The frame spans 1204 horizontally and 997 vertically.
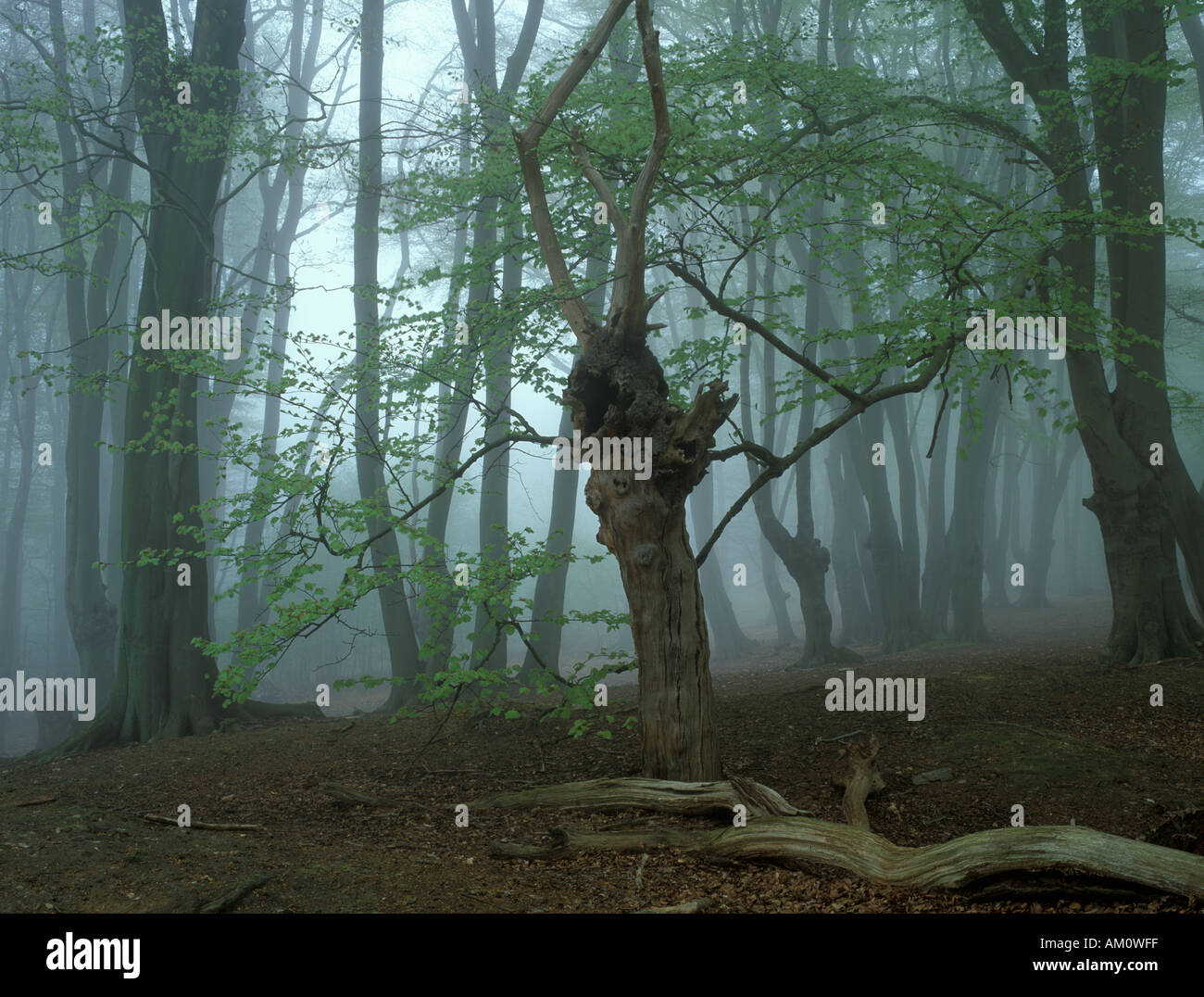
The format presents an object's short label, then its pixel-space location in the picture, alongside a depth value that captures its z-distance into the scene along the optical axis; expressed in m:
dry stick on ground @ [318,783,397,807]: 6.54
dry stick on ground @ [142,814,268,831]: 5.64
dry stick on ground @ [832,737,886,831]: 5.71
